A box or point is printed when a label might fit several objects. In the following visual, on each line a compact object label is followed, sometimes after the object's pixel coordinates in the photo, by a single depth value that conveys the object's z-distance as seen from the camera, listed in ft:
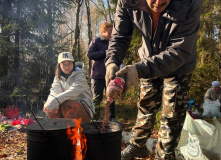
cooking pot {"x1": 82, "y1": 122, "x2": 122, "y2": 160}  6.81
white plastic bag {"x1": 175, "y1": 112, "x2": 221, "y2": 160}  7.82
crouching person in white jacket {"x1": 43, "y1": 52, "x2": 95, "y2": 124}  13.08
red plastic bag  19.53
